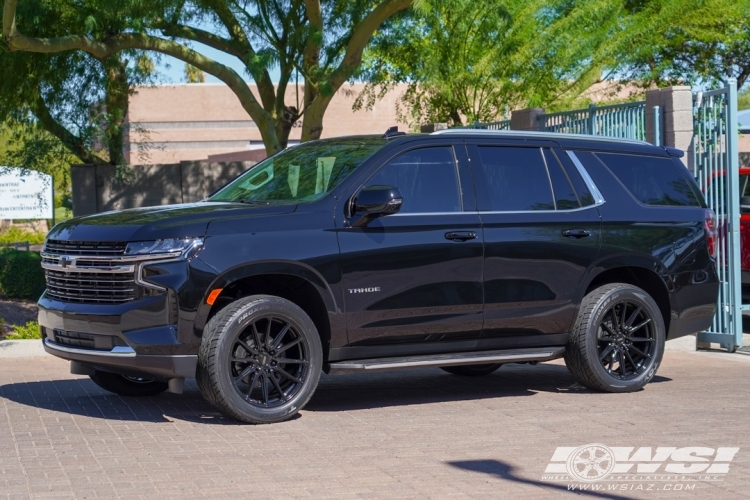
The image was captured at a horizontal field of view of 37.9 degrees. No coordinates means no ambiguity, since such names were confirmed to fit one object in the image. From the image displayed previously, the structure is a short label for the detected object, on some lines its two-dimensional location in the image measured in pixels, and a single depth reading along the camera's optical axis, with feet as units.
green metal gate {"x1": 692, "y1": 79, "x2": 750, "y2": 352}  37.29
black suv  24.07
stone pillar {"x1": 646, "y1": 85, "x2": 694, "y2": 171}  38.29
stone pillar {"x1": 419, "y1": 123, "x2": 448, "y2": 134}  54.29
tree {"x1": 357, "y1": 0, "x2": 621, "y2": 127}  59.93
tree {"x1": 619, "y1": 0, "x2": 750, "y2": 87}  68.33
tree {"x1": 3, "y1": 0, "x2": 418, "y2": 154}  44.68
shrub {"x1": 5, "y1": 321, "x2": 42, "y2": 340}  39.45
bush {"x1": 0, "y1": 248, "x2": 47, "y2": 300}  56.39
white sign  81.76
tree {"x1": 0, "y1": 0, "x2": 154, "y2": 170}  49.49
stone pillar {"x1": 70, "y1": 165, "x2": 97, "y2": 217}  58.80
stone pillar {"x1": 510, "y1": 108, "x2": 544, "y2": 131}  45.97
